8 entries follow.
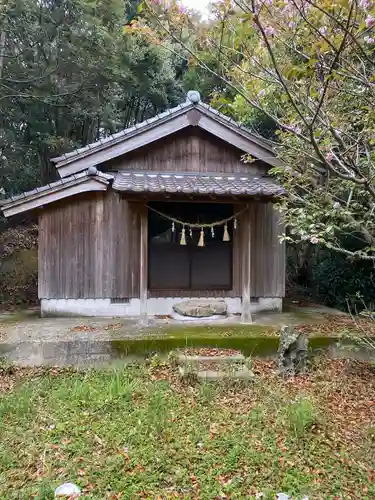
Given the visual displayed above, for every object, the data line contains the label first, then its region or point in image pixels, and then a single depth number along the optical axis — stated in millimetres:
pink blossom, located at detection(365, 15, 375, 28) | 3408
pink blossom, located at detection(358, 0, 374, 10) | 3396
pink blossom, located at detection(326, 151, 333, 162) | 5224
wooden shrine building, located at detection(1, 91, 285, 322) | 8078
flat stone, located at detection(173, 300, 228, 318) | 8008
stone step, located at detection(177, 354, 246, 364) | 6062
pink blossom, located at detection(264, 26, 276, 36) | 4285
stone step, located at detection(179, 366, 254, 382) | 5723
